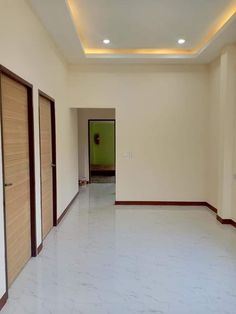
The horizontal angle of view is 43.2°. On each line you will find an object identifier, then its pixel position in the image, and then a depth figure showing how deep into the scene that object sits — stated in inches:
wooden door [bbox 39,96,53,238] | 161.2
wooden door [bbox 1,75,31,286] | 109.4
